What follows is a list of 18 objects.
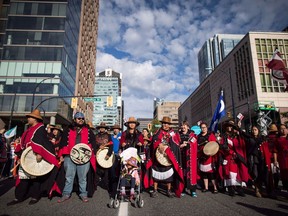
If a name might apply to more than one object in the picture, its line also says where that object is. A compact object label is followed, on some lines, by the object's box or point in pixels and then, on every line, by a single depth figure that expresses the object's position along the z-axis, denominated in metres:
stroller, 4.74
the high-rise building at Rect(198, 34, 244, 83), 102.69
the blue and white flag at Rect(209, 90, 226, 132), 9.66
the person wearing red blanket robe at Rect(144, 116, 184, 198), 5.52
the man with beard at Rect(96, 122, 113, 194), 6.19
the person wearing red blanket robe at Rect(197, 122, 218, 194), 6.18
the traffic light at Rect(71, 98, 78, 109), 23.28
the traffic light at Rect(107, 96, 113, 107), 23.44
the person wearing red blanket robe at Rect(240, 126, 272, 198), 5.84
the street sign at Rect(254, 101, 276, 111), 37.44
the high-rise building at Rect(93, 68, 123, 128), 160.62
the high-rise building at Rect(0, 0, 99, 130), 32.88
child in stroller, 4.75
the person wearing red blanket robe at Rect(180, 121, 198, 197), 5.72
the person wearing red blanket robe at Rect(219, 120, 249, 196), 5.83
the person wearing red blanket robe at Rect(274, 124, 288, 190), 5.71
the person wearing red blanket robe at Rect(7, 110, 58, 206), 4.70
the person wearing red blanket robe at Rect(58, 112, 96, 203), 5.06
